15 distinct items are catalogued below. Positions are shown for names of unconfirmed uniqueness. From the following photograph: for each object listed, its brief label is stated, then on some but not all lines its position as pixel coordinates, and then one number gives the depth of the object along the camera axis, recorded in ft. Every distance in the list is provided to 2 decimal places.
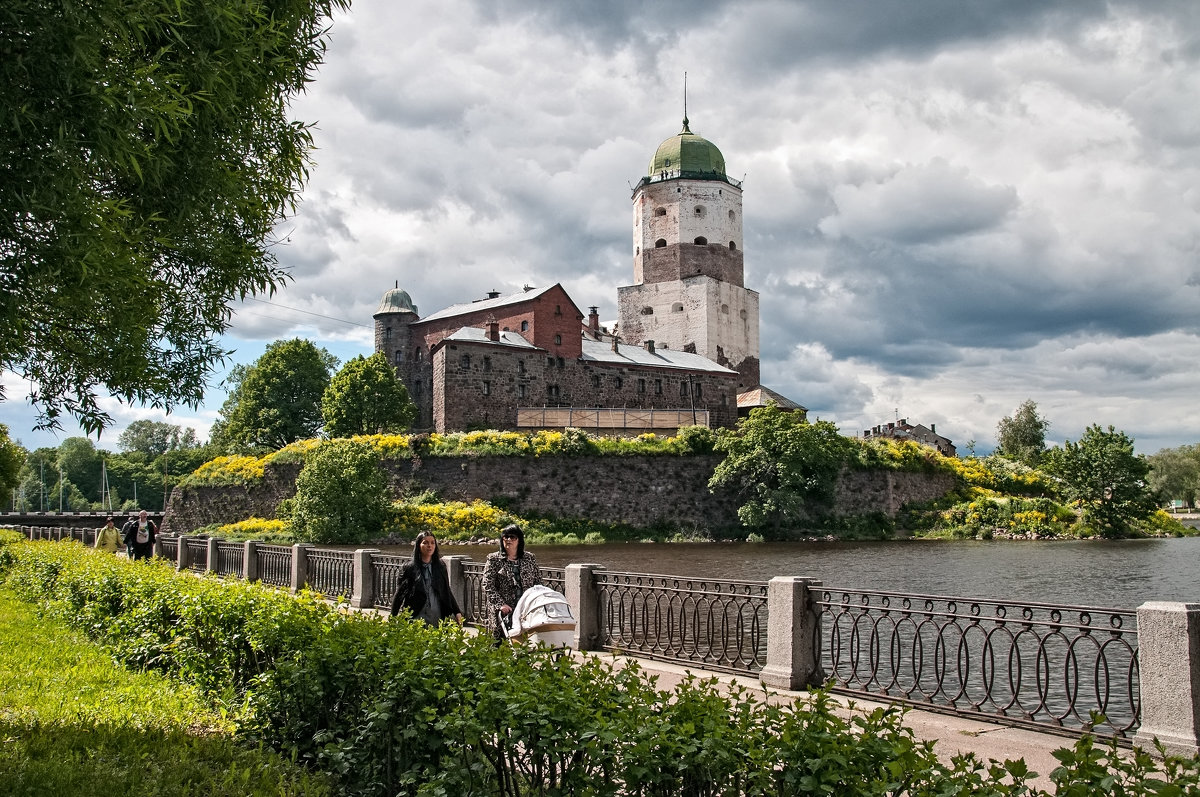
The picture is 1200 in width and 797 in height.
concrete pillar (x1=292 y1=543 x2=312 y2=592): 59.52
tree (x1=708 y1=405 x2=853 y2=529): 162.61
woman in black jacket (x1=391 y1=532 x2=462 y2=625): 30.42
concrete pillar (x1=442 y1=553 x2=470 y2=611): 43.93
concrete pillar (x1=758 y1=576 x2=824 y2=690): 29.12
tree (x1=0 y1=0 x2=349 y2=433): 19.38
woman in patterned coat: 29.12
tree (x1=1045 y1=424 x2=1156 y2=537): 169.17
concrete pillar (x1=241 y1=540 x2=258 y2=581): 66.26
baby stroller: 26.94
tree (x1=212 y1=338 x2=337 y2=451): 215.72
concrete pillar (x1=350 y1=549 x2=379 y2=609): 52.29
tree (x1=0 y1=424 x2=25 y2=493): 192.75
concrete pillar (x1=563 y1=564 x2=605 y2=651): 37.11
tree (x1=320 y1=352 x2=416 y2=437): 186.50
